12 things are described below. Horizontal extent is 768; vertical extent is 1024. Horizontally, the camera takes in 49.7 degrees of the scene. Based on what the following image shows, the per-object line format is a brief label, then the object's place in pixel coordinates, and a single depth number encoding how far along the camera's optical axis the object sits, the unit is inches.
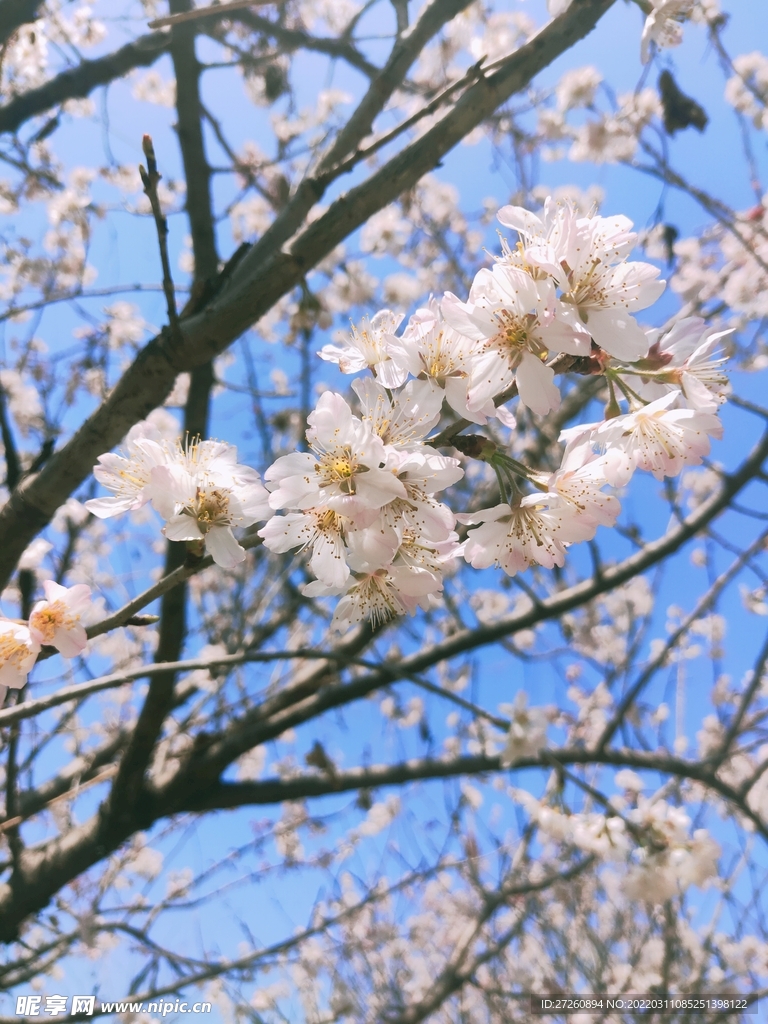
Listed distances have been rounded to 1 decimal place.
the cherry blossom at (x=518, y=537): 8.4
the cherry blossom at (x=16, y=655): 8.5
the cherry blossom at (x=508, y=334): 7.7
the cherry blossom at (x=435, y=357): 8.3
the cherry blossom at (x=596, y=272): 7.8
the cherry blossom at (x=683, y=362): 8.5
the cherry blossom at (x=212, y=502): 8.1
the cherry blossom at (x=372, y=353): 8.8
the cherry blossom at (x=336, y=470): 7.5
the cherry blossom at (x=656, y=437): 8.1
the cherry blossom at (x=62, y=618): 8.6
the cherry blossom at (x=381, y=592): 8.3
